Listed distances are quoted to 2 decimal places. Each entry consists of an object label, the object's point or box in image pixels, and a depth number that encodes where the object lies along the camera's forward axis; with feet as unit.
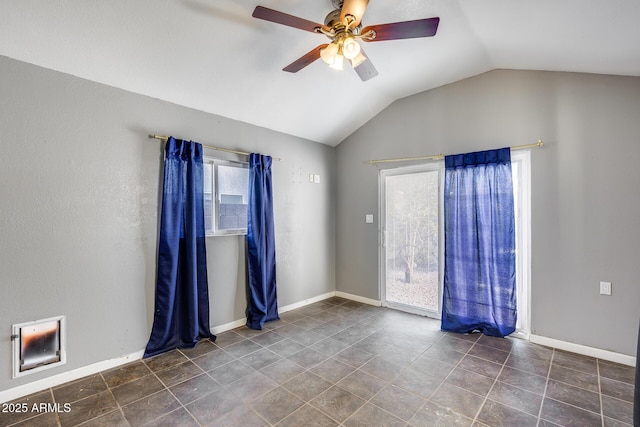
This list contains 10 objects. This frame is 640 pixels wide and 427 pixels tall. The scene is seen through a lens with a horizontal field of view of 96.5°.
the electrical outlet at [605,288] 8.54
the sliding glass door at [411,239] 12.15
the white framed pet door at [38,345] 6.92
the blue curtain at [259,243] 11.40
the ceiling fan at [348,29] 5.73
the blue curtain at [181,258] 9.08
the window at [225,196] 10.50
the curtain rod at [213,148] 9.04
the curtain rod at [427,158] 9.56
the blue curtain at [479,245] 10.02
